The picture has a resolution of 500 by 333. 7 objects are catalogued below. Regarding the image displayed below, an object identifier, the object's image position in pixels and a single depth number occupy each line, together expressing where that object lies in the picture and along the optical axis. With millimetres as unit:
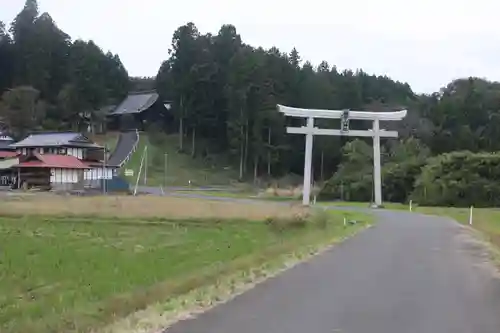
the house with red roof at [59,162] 60094
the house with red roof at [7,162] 65500
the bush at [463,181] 49875
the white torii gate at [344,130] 47000
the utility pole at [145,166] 67600
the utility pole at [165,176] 66375
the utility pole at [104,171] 56225
